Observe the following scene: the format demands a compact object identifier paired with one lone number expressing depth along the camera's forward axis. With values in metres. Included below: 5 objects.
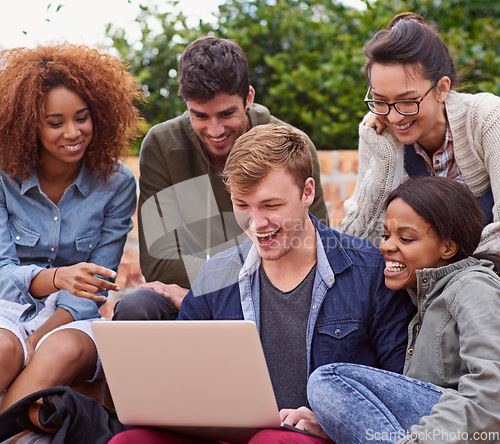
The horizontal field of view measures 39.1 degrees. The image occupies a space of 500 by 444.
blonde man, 2.15
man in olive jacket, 2.81
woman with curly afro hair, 2.59
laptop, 1.75
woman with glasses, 2.51
